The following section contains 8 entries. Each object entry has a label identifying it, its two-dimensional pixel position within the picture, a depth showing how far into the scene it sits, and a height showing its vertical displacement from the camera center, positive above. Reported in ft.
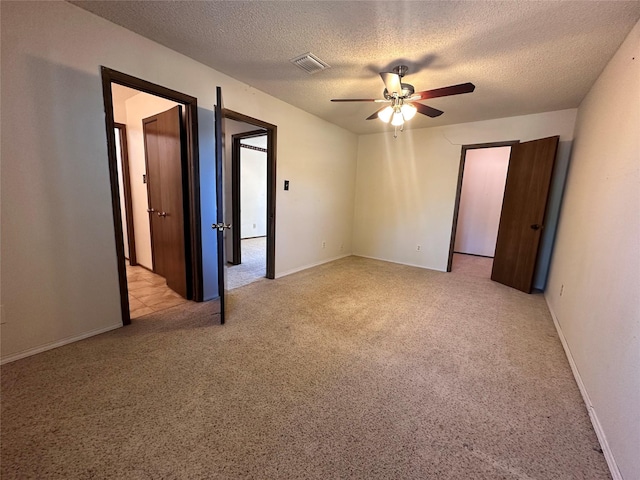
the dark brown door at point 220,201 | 7.50 -0.24
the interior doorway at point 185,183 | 6.86 +0.23
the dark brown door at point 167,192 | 9.23 -0.07
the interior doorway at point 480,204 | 18.60 -0.03
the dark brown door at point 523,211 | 11.14 -0.23
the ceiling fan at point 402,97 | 6.95 +2.90
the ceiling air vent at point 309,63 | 7.64 +3.98
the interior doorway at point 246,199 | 11.74 -0.33
